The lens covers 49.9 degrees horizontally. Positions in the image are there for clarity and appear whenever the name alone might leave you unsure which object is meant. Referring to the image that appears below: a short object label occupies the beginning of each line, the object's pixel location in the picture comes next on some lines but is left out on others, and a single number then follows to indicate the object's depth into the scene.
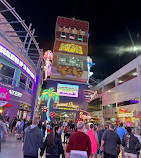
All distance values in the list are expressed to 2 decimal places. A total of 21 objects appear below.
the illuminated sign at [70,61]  37.48
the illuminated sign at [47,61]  37.18
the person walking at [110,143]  5.40
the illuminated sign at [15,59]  17.66
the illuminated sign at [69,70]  36.28
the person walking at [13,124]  17.27
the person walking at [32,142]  4.34
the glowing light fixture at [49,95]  33.59
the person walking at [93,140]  6.80
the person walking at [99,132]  9.30
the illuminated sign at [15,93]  19.58
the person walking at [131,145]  5.25
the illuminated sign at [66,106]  34.81
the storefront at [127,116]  24.29
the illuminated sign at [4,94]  14.58
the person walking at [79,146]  3.41
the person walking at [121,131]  8.35
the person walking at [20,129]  13.89
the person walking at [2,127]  6.83
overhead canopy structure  19.33
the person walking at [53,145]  4.46
